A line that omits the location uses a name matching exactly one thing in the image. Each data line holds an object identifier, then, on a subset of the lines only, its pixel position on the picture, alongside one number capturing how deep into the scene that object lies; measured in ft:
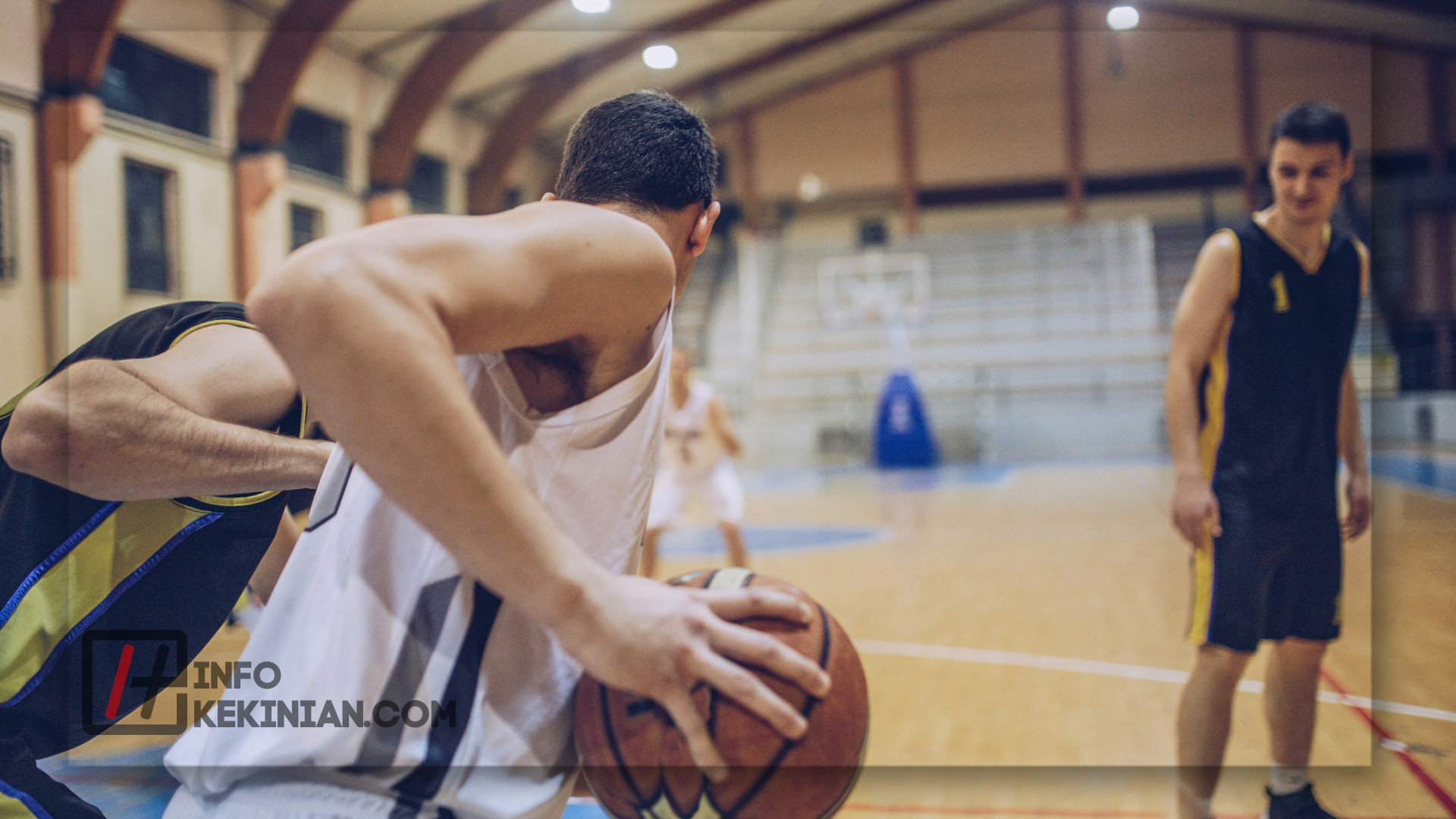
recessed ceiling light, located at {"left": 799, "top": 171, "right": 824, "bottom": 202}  62.28
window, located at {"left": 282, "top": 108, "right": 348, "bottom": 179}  35.14
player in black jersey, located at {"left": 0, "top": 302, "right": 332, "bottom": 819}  3.94
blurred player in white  19.72
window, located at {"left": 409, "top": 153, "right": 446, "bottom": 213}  42.96
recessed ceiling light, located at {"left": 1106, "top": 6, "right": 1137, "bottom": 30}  48.37
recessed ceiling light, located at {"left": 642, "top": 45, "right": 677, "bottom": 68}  41.24
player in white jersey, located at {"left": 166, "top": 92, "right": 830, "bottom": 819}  2.53
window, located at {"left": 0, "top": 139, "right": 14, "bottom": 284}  23.07
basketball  2.94
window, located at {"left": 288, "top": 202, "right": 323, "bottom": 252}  34.09
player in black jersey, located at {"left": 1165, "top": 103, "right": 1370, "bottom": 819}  7.68
